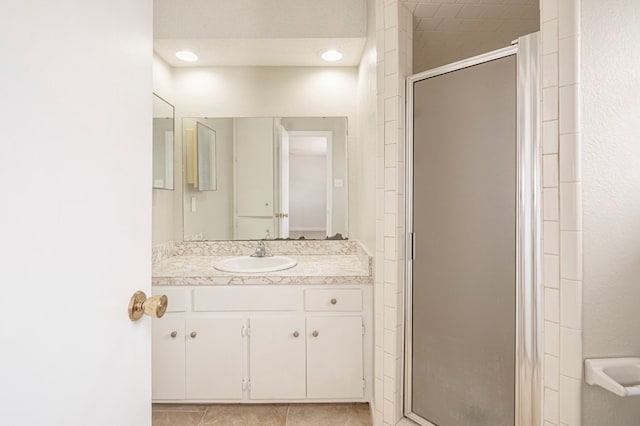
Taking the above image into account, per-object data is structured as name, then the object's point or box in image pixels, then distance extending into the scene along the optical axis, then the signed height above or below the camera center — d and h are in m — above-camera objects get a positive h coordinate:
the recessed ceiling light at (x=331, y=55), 2.32 +1.08
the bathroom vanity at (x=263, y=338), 1.91 -0.72
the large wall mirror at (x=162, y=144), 2.31 +0.47
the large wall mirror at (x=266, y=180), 2.59 +0.23
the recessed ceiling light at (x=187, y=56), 2.32 +1.07
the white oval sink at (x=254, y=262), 2.30 -0.36
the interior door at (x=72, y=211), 0.46 +0.00
